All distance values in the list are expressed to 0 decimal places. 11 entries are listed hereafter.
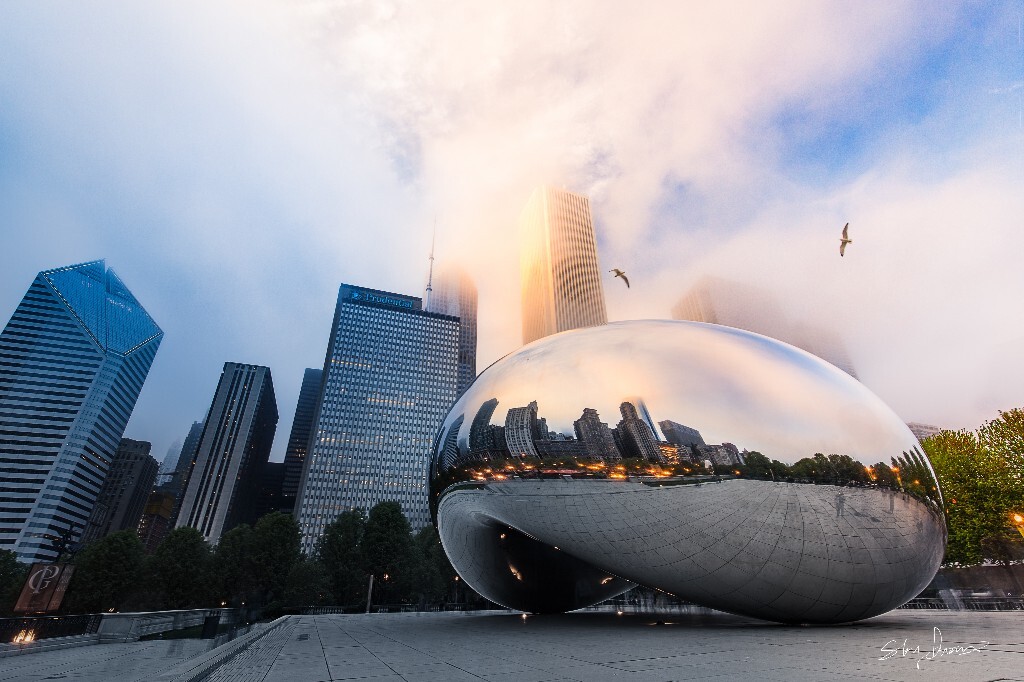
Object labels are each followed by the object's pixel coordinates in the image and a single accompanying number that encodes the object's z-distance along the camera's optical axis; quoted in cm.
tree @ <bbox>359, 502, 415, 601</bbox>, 4125
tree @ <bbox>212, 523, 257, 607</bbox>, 4122
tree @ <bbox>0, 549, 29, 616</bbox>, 4209
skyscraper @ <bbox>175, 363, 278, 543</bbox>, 16212
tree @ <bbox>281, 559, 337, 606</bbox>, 4247
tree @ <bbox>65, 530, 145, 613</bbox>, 3747
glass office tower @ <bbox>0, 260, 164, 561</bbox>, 11356
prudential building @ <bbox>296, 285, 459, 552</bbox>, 12062
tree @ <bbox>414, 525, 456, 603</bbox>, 4528
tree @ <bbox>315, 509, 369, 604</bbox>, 4119
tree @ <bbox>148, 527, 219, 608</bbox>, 4000
